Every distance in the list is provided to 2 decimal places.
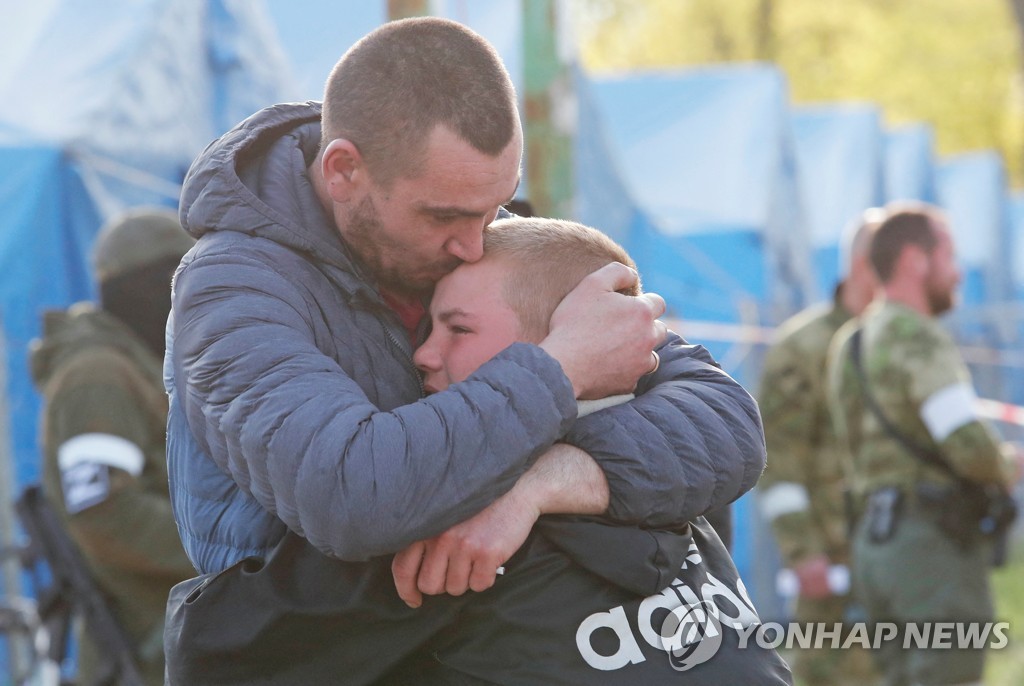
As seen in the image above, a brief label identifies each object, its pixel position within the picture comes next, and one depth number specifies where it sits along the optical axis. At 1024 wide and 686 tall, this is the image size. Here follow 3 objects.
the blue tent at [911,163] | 19.64
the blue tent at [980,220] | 22.34
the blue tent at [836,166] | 14.32
